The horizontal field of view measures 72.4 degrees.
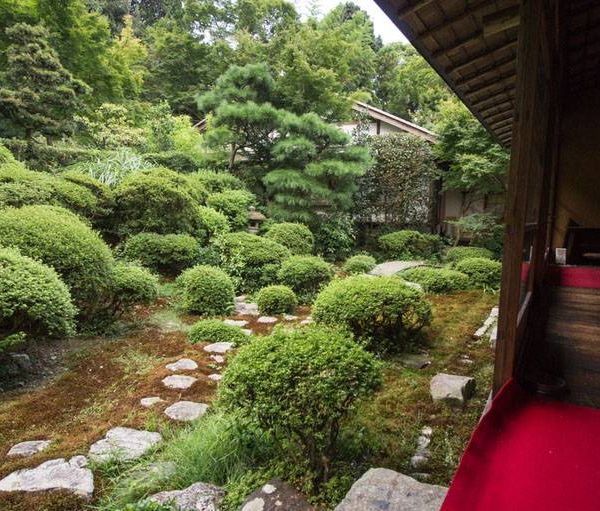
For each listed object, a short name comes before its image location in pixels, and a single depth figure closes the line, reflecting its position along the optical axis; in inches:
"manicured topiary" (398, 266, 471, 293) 284.5
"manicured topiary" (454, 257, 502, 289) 295.6
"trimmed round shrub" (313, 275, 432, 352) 170.1
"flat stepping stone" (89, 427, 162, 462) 106.5
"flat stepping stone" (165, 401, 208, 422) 128.6
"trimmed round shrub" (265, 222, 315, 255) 358.1
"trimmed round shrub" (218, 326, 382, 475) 89.3
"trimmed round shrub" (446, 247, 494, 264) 383.2
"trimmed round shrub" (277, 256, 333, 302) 290.4
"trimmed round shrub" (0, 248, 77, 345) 142.7
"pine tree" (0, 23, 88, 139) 392.8
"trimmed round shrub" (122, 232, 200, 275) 288.7
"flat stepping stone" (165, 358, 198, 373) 165.0
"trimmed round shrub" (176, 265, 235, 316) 246.2
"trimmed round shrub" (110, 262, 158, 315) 208.7
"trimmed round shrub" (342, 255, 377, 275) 378.0
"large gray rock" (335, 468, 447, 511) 75.0
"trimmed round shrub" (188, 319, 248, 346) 200.7
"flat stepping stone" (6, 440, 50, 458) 108.3
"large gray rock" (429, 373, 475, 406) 121.7
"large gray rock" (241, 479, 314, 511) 83.7
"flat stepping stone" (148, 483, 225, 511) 87.0
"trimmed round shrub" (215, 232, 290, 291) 310.2
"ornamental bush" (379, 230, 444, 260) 450.6
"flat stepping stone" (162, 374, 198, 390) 149.7
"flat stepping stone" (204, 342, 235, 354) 187.0
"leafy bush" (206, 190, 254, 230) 391.2
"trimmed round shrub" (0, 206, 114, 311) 180.1
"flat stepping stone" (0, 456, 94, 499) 94.2
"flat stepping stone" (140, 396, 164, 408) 135.7
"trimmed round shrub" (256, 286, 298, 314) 255.9
